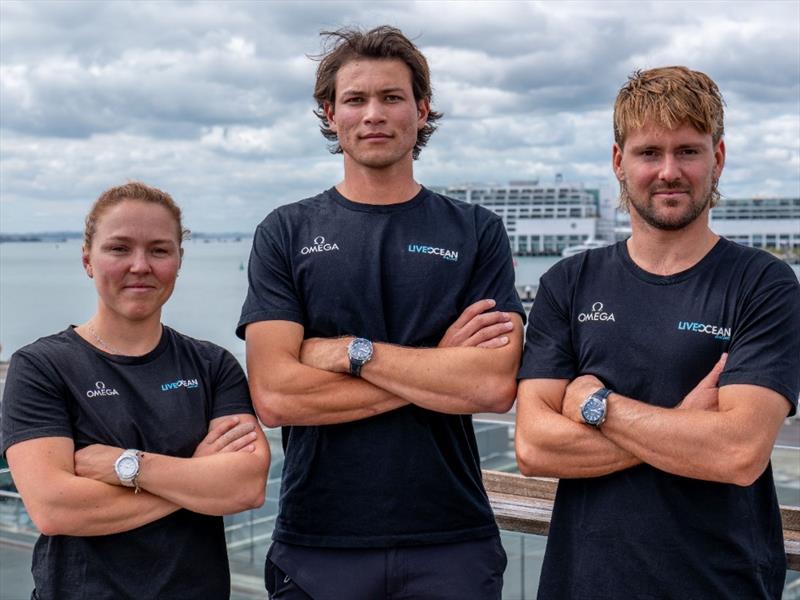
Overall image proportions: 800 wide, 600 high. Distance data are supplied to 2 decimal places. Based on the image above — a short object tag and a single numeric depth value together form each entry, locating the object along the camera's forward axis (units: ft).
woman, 7.71
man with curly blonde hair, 7.52
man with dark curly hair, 8.54
